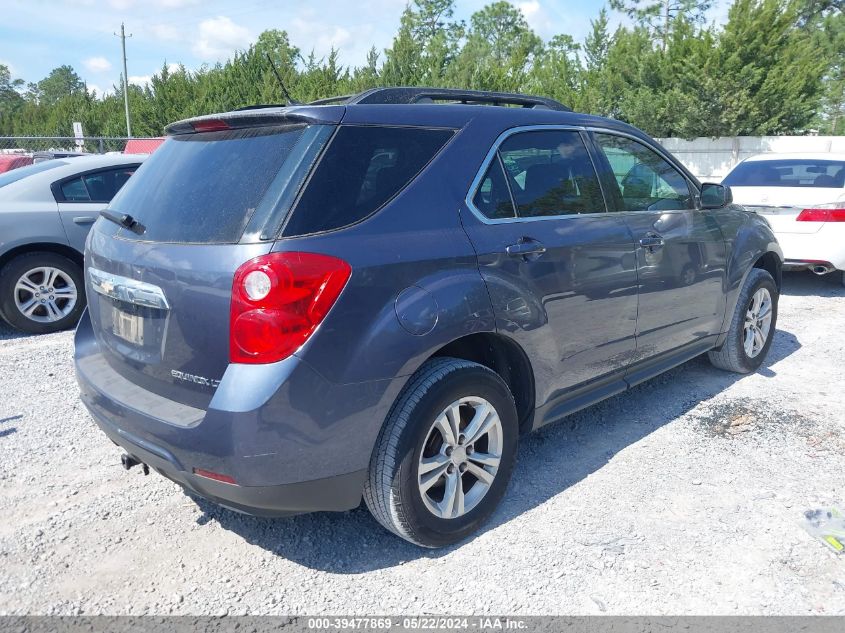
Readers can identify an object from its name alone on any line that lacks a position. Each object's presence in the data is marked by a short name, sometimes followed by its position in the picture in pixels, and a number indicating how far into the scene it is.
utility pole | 37.56
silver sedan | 6.13
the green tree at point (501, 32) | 66.56
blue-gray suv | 2.36
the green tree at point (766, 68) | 22.45
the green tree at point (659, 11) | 44.00
